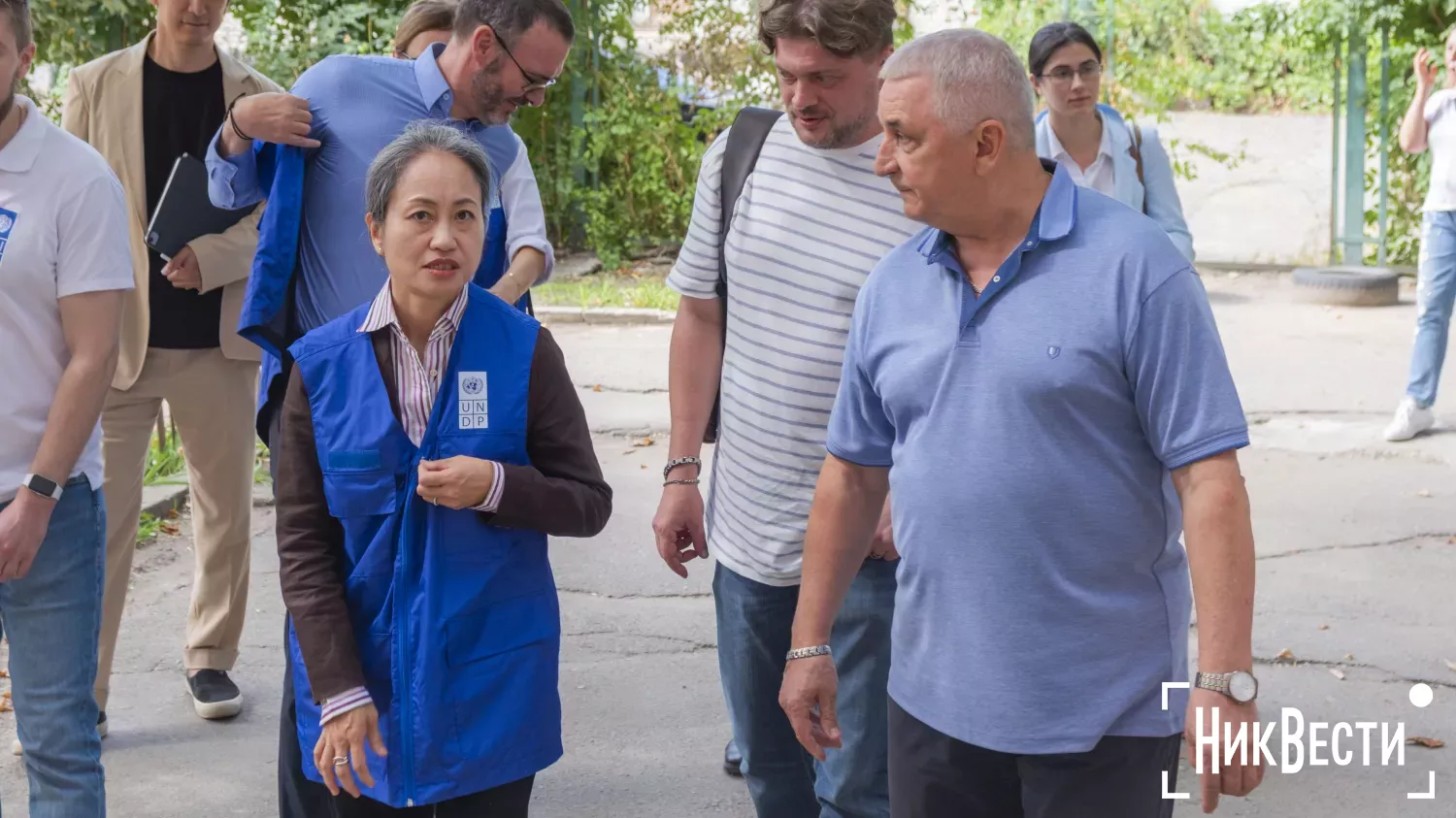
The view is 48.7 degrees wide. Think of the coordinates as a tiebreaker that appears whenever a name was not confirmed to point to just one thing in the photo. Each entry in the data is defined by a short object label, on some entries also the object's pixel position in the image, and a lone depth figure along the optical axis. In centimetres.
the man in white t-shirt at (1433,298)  836
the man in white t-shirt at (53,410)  318
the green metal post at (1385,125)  1359
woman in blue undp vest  281
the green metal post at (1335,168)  1402
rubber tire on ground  1280
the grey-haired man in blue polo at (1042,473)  239
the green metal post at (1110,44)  1397
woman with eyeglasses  535
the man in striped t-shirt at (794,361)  321
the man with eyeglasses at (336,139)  366
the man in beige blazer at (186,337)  470
